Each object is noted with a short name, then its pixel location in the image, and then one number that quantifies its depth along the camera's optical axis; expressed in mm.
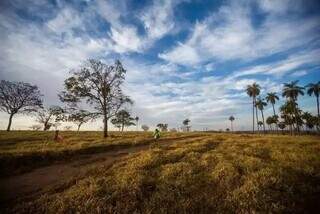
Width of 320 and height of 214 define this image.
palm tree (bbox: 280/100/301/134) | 52626
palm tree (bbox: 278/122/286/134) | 71468
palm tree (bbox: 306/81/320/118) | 47085
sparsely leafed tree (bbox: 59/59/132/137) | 22302
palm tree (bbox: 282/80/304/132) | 49439
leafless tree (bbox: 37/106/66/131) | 46202
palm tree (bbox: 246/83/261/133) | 53980
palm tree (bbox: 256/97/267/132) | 57301
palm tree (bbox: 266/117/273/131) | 73772
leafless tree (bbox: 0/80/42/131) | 34725
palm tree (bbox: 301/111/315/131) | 60193
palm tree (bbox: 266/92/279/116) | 55787
